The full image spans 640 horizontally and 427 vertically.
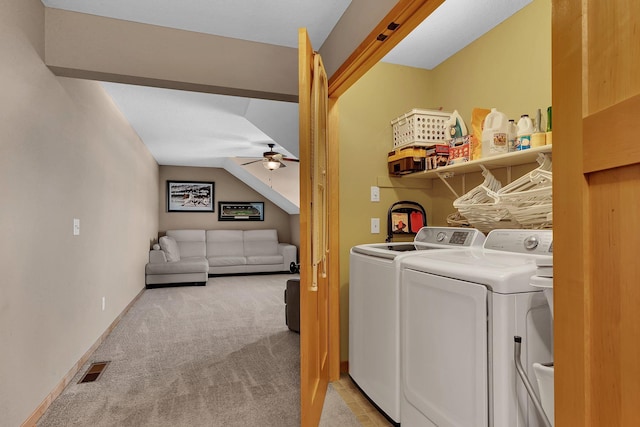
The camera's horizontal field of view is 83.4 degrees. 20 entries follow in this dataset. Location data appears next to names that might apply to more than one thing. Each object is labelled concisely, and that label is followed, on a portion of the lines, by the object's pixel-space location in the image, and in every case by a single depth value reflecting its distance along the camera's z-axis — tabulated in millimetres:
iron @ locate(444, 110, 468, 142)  2309
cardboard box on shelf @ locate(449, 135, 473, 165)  2139
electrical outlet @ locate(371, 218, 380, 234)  2617
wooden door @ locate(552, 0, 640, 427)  514
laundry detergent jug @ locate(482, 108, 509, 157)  1935
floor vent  2486
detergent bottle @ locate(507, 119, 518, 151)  1946
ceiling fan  5539
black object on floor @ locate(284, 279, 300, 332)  3385
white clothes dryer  1237
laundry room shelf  1739
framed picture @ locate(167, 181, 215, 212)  7727
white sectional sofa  6180
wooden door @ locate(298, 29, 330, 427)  1612
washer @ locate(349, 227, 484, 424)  1829
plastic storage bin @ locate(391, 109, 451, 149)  2418
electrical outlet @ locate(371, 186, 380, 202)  2617
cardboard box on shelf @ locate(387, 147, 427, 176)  2420
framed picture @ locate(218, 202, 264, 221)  8086
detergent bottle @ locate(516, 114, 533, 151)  1796
